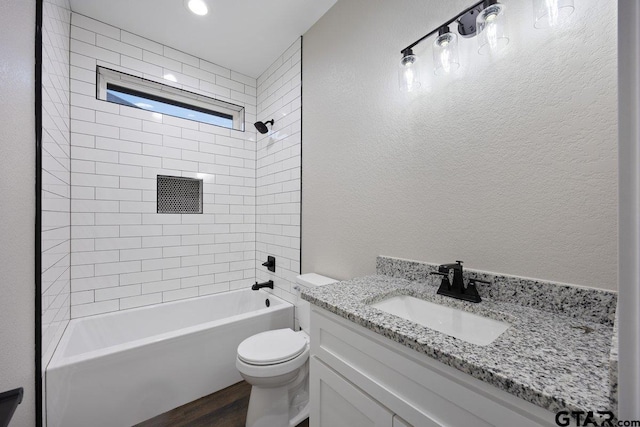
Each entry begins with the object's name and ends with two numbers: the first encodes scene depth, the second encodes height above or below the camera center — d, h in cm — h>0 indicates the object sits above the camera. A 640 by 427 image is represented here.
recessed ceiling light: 180 +150
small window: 212 +106
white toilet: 141 -93
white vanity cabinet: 57 -50
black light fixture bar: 105 +86
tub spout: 244 -70
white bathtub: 140 -97
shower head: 246 +84
